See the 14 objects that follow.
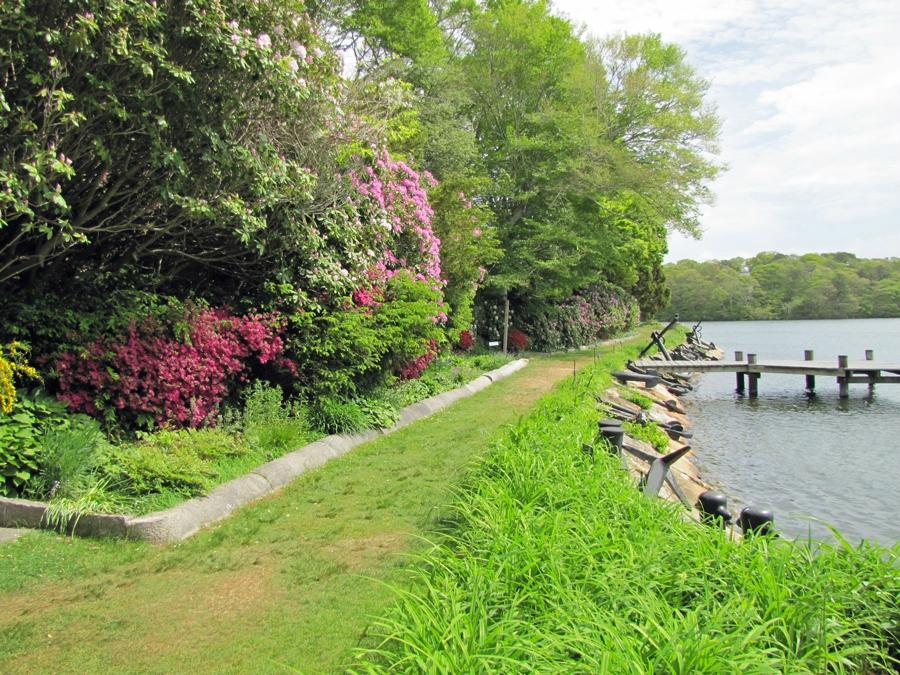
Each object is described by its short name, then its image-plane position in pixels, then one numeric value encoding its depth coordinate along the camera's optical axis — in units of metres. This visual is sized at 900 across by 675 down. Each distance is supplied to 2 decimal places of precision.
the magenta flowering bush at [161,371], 6.10
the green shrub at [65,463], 5.11
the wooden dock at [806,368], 20.47
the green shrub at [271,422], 6.96
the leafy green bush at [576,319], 23.66
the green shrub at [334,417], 8.06
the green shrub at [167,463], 5.35
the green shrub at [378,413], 8.67
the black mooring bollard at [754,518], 4.87
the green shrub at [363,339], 8.22
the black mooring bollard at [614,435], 6.60
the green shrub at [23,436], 5.08
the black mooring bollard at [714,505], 5.64
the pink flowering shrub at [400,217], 9.36
